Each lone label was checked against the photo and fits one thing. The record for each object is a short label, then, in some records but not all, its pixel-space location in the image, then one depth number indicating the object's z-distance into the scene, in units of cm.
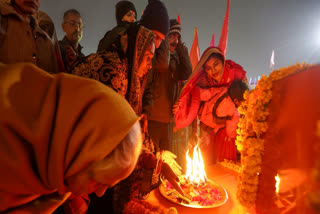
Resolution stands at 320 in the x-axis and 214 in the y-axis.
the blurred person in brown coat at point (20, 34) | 106
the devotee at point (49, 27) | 147
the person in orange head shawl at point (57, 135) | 54
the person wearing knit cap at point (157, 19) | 194
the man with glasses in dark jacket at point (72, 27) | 245
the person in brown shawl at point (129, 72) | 133
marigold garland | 125
